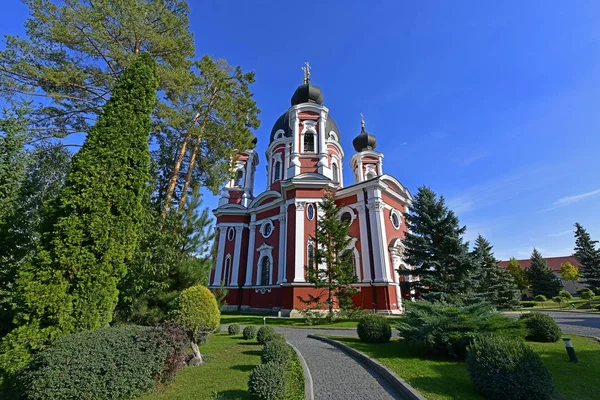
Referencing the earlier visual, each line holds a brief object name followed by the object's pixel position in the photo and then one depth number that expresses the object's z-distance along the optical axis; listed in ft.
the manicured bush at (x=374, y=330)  29.19
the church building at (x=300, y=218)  59.06
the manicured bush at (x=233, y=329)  38.47
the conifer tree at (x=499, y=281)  73.89
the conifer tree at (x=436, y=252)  43.78
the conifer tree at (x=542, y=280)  107.55
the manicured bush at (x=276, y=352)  19.61
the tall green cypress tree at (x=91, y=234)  16.96
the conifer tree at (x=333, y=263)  48.49
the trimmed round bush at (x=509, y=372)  13.50
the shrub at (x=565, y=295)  95.71
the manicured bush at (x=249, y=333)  34.01
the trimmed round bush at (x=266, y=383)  14.34
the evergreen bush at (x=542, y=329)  28.17
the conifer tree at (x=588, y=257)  95.62
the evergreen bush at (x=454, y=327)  21.15
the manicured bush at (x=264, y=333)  28.88
